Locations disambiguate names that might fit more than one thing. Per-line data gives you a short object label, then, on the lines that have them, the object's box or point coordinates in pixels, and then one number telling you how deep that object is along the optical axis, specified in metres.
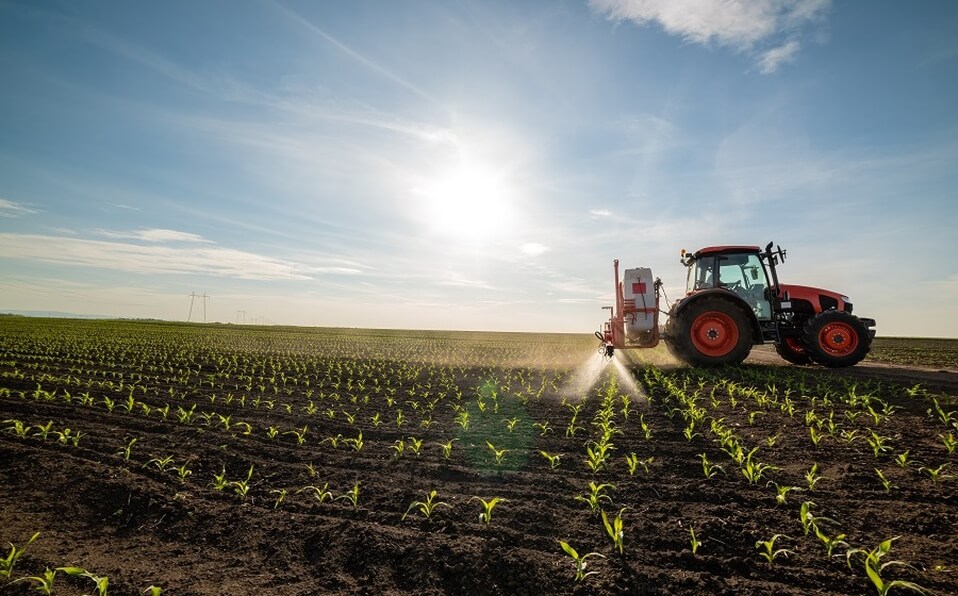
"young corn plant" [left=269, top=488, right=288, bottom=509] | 4.44
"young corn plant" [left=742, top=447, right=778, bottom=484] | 4.65
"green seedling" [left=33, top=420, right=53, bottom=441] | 6.30
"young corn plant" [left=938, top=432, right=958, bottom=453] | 5.31
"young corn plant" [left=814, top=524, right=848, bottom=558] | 3.30
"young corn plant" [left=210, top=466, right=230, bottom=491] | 4.81
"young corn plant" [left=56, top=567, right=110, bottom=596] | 3.07
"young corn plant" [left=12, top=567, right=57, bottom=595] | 3.14
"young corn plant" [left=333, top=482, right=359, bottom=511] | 4.38
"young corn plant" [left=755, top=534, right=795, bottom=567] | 3.27
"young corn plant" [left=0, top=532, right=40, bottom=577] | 3.33
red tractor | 11.73
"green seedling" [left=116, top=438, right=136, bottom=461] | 5.62
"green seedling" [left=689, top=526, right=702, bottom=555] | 3.41
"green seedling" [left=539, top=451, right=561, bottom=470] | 5.29
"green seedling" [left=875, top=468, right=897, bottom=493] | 4.36
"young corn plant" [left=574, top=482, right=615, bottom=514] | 4.16
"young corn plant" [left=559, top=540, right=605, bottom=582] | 3.18
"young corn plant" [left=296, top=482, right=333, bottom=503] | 4.51
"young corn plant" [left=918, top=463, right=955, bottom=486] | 4.50
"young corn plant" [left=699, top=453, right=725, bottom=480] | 4.88
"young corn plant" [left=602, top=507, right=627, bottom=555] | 3.46
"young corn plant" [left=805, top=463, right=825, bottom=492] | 4.43
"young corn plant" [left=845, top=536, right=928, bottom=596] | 2.79
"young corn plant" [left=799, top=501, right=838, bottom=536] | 3.63
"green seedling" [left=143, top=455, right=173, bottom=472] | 5.26
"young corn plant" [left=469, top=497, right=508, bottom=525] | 3.95
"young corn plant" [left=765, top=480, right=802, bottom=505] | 4.12
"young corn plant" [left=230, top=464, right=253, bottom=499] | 4.65
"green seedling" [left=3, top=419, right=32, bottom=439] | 6.40
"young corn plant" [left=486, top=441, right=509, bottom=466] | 5.42
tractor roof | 12.51
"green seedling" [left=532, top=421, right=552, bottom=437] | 6.80
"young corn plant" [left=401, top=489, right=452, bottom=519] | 4.12
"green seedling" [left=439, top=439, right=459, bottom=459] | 5.73
